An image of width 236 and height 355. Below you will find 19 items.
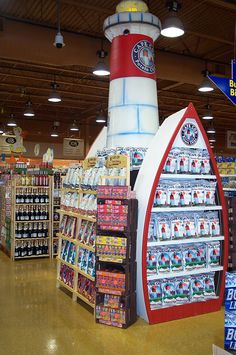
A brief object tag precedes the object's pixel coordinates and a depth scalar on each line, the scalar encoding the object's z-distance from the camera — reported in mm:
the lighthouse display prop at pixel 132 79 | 5531
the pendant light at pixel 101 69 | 8039
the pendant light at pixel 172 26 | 5865
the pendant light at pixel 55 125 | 19559
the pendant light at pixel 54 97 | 10812
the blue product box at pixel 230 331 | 3195
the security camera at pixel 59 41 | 6412
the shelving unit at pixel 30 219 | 8719
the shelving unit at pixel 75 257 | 5320
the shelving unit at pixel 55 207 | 9023
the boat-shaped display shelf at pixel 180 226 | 4859
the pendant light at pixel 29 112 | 13166
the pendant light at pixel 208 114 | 13930
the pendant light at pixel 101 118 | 14884
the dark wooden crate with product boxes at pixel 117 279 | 4703
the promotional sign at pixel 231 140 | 19047
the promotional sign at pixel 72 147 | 19766
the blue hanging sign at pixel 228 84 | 6543
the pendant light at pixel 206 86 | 9188
